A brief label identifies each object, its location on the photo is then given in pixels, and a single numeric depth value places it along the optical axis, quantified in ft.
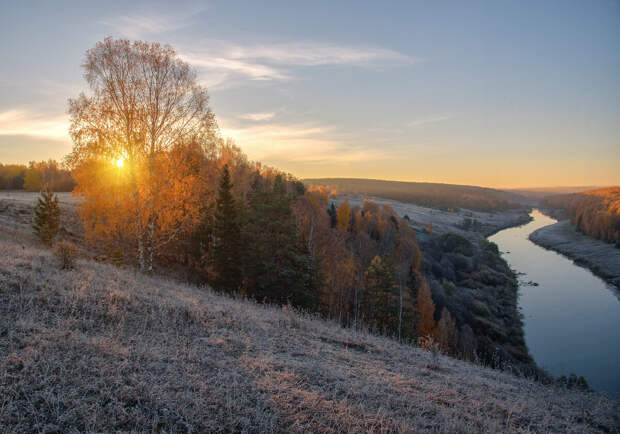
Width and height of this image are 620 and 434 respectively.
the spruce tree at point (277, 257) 59.88
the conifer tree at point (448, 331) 94.07
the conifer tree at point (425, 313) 104.53
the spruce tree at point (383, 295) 83.46
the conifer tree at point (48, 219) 59.61
